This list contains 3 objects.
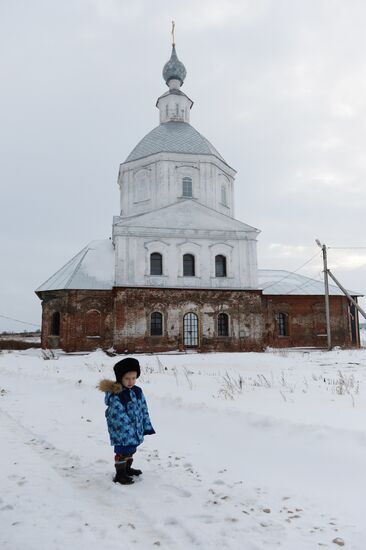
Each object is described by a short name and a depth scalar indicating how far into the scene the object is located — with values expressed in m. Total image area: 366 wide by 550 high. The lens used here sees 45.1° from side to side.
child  4.45
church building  23.86
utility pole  23.17
